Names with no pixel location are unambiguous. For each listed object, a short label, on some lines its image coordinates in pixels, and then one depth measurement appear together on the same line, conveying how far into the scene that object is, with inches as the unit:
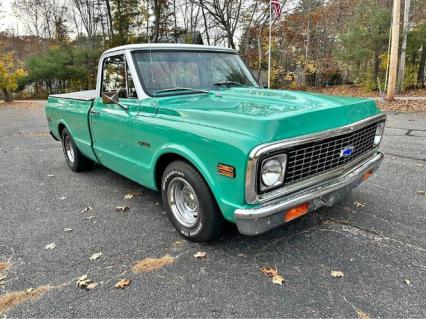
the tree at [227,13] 845.9
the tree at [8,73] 775.7
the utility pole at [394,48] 465.4
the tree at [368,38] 657.0
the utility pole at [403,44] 556.8
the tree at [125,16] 1023.6
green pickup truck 96.2
